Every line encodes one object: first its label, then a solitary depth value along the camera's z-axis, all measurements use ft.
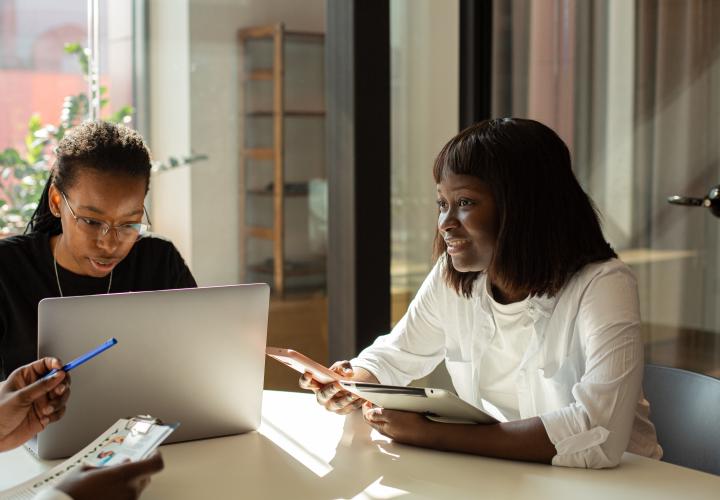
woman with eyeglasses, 6.10
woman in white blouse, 5.13
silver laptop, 4.74
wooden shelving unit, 9.95
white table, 4.65
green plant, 8.90
